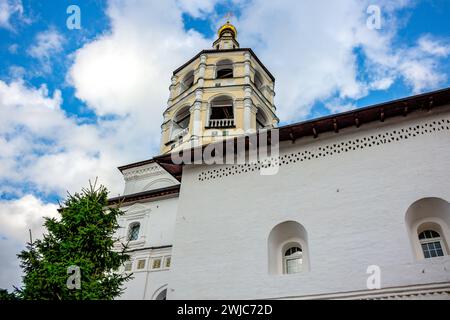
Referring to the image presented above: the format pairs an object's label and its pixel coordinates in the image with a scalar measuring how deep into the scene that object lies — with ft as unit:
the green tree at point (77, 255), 29.60
